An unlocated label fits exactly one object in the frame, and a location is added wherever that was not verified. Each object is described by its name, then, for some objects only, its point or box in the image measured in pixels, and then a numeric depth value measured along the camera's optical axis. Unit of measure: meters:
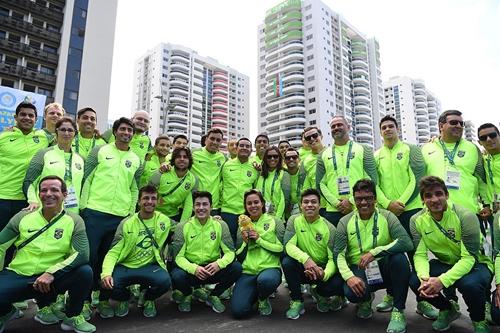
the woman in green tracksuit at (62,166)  3.85
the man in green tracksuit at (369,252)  3.38
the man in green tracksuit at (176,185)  4.83
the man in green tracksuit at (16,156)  4.18
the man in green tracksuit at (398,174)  4.12
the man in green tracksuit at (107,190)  3.98
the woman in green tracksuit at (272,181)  5.14
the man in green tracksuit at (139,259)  3.79
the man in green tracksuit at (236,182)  5.09
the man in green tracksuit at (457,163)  3.89
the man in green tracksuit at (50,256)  3.15
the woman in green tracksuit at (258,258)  3.88
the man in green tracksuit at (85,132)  4.62
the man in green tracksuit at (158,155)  5.40
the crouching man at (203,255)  4.04
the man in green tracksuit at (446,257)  3.04
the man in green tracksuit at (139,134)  5.42
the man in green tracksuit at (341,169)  4.31
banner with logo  12.73
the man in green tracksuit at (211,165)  5.27
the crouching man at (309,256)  3.74
